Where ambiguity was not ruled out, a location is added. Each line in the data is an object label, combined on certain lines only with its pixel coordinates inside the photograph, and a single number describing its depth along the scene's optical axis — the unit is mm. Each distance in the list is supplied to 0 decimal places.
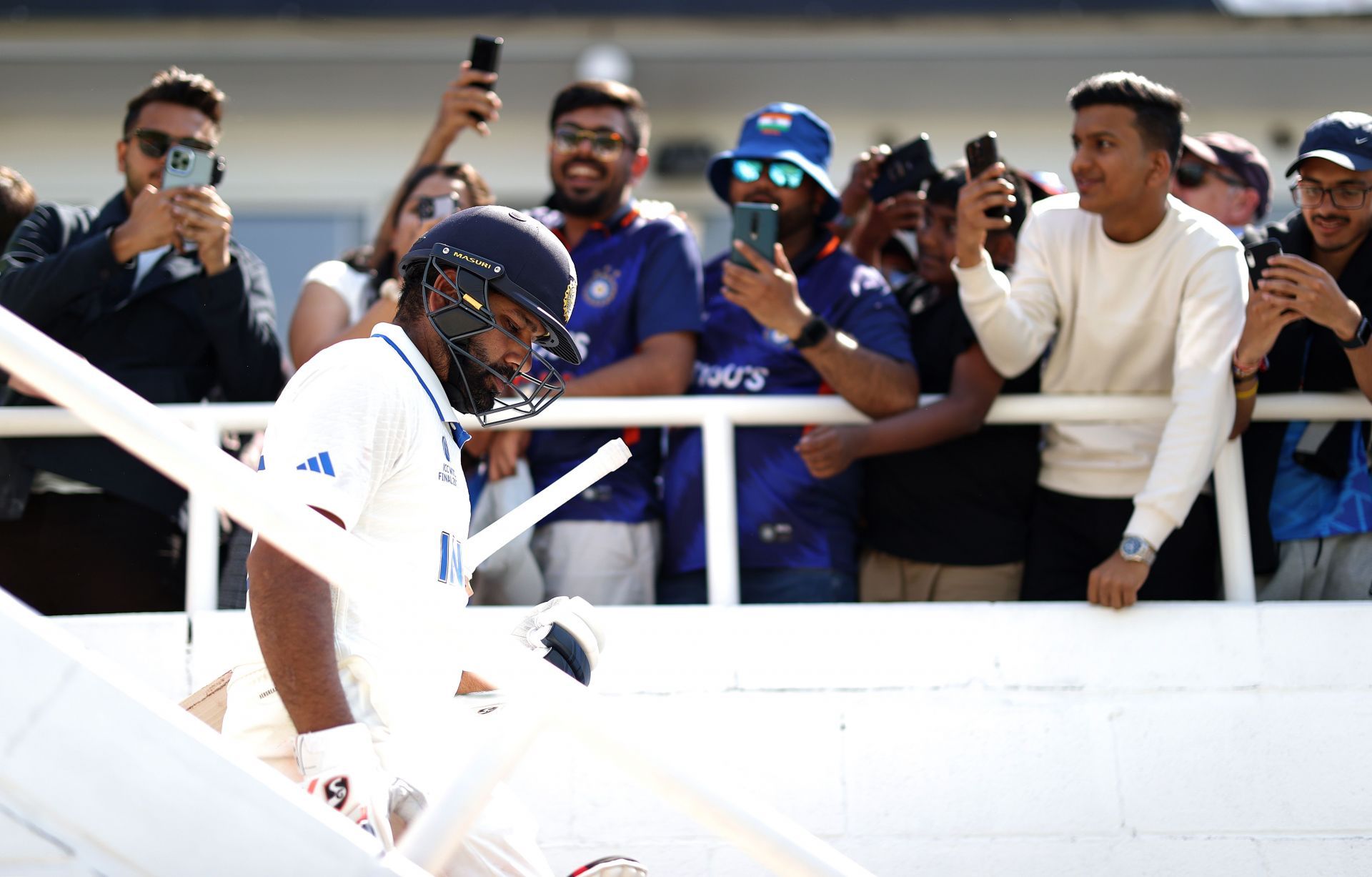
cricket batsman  2348
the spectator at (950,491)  4352
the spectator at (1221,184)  5012
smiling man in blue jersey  4438
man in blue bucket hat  4332
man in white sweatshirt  4293
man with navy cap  4254
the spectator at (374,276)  4738
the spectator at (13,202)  5086
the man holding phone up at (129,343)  4230
